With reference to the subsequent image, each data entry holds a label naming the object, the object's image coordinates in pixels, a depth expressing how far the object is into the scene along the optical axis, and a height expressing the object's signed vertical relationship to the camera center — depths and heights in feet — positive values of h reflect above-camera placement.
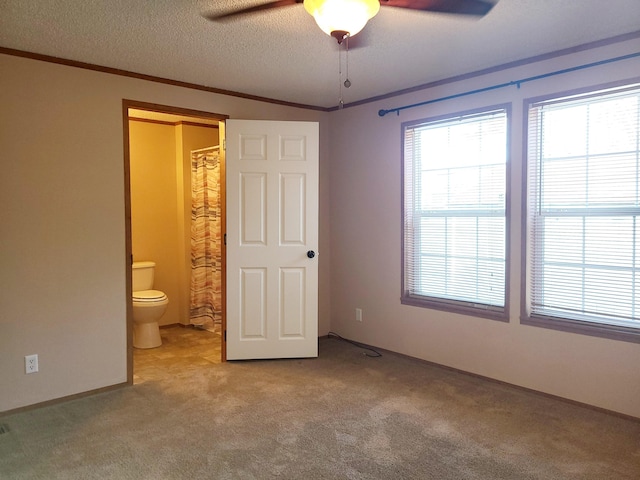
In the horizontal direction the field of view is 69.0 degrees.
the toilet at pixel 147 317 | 14.64 -2.97
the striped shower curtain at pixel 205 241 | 16.65 -0.66
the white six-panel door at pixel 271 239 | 13.15 -0.46
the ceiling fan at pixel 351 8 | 6.55 +3.09
